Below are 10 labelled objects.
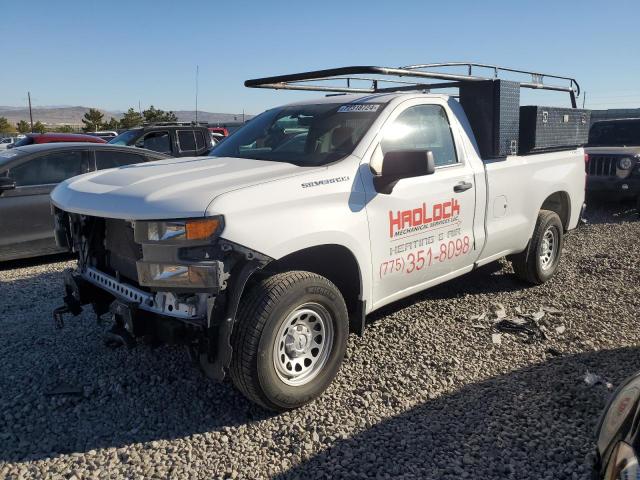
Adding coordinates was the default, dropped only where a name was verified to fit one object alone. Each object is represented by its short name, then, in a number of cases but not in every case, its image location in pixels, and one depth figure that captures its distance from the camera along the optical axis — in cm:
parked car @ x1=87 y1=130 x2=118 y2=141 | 2378
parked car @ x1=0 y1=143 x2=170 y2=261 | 631
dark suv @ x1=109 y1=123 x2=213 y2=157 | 1092
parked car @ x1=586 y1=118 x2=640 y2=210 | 1006
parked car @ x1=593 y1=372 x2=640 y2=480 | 182
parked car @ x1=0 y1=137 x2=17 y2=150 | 3728
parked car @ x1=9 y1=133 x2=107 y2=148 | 1271
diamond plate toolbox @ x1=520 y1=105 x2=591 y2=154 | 534
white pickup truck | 294
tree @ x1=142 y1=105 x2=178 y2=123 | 4490
